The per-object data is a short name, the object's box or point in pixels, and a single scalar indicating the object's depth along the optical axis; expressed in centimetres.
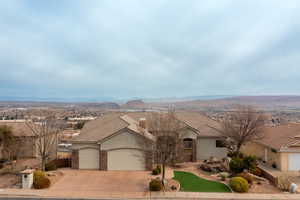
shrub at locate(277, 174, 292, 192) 1994
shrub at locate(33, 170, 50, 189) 2002
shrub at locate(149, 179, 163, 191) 1938
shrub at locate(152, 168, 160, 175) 2375
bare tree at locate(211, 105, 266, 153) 2808
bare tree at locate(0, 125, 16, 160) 2759
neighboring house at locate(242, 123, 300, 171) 2472
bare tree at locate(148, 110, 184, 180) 2128
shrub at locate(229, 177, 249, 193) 1930
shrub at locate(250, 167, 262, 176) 2345
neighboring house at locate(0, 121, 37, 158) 3065
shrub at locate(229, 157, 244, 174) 2336
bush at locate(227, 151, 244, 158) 2743
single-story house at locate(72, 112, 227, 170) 2559
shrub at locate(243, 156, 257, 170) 2338
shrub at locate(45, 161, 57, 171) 2500
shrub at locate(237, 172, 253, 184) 2106
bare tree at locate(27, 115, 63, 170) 2697
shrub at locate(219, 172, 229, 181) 2225
